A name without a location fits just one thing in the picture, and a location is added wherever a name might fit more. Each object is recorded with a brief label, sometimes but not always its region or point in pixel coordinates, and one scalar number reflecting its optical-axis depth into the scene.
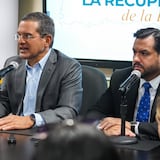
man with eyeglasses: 3.94
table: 2.43
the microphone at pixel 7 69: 3.15
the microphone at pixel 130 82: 2.78
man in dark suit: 3.61
